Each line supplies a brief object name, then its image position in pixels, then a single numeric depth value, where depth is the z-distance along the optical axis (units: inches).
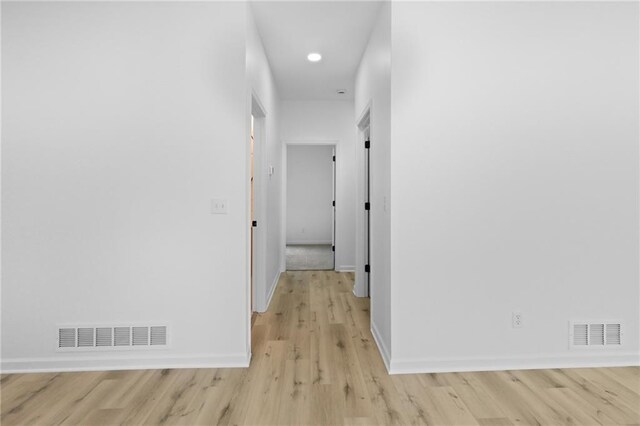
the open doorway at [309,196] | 362.0
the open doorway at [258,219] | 145.2
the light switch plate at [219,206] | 99.0
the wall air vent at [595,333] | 100.2
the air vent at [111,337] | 97.6
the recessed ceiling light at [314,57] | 148.4
